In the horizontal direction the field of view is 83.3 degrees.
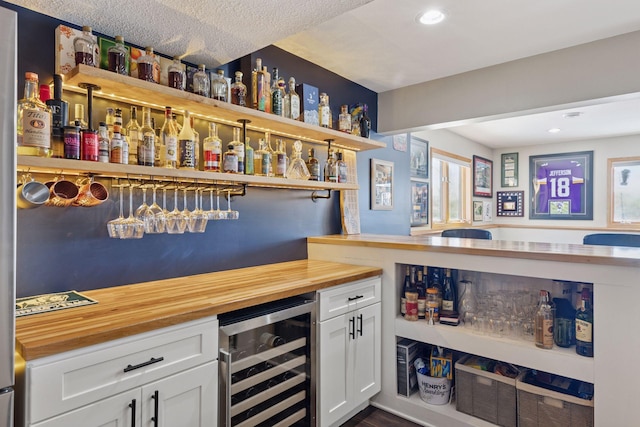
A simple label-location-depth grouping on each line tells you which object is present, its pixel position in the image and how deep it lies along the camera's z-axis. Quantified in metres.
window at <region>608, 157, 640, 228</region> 5.20
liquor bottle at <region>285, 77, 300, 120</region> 2.24
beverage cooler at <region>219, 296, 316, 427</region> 1.48
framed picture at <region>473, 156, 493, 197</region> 5.76
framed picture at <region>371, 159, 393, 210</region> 3.30
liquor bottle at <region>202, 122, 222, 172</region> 1.83
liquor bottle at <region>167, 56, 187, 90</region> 1.68
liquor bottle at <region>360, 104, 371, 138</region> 2.87
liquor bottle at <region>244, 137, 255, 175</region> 2.03
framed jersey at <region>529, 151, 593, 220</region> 5.55
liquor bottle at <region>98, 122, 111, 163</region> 1.46
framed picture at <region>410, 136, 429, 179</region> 4.14
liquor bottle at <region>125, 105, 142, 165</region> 1.63
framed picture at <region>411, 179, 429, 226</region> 4.10
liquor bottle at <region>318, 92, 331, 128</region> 2.48
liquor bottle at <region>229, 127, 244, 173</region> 1.94
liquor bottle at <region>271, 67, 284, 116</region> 2.14
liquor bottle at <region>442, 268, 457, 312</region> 2.22
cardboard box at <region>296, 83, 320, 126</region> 2.34
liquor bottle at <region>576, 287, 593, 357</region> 1.69
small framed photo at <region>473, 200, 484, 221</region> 5.76
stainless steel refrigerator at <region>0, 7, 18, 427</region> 0.88
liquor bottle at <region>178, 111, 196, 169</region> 1.72
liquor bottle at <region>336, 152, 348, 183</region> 2.63
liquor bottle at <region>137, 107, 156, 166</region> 1.59
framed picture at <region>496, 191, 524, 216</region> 6.20
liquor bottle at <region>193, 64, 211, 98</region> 1.78
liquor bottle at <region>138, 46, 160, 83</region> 1.59
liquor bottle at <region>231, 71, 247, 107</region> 1.96
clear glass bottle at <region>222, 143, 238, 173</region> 1.90
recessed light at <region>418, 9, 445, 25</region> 2.01
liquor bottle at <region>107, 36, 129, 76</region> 1.52
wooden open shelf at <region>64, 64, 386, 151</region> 1.45
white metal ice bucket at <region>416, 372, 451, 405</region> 2.17
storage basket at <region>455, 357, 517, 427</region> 1.93
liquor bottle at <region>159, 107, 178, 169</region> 1.67
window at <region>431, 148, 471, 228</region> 4.67
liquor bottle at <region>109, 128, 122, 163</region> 1.50
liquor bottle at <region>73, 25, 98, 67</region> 1.46
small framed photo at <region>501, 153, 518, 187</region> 6.22
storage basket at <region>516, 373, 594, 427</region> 1.71
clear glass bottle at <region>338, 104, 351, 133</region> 2.67
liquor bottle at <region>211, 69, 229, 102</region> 1.83
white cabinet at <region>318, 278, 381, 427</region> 1.88
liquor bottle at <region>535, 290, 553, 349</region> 1.81
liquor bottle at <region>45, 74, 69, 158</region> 1.37
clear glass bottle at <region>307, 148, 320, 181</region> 2.48
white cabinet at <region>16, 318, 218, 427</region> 1.01
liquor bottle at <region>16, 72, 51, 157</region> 1.25
